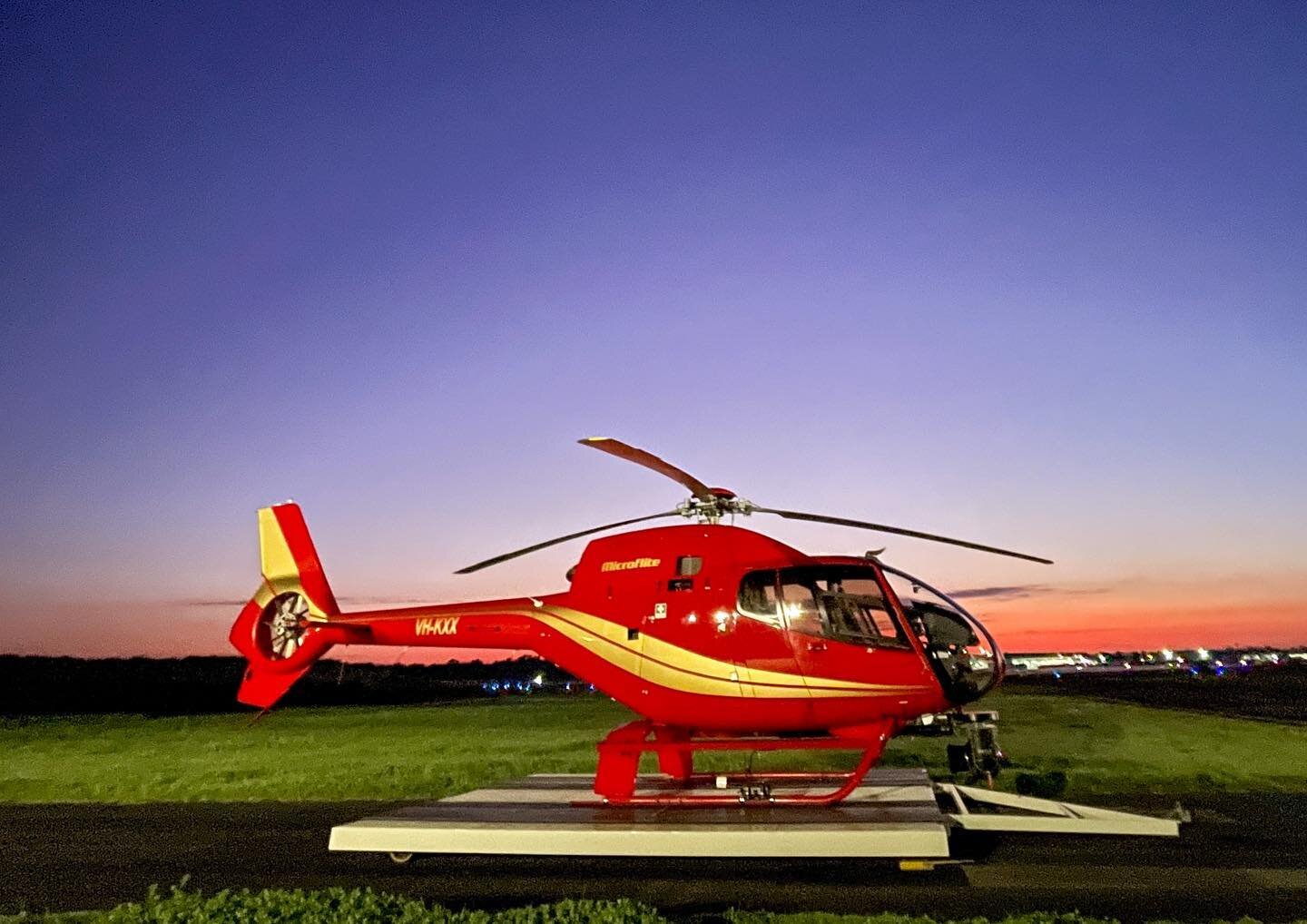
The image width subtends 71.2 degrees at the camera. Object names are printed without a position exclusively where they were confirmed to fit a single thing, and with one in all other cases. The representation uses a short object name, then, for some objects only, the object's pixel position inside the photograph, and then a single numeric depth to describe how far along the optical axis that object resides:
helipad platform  7.88
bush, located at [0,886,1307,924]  6.22
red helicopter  9.98
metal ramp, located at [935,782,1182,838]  8.94
